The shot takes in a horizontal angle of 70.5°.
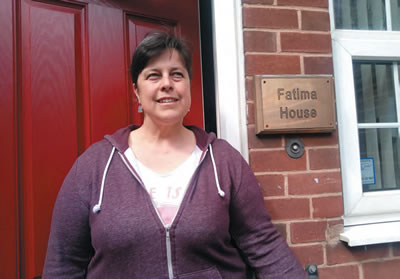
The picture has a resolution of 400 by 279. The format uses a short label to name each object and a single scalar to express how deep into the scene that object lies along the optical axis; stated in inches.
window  52.1
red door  45.2
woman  36.4
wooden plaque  47.4
